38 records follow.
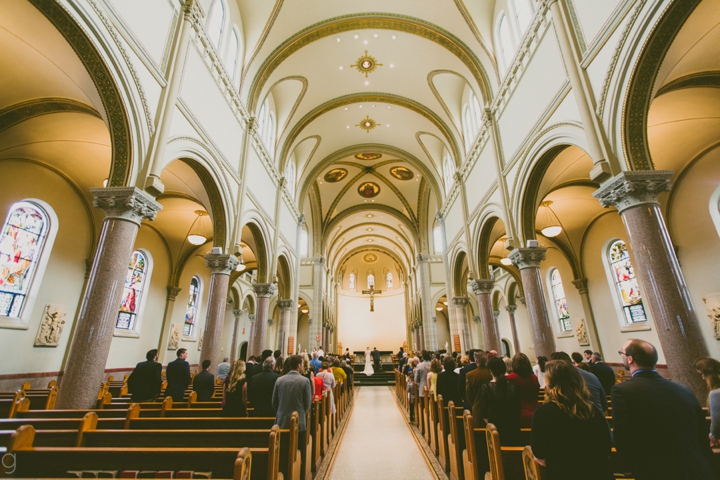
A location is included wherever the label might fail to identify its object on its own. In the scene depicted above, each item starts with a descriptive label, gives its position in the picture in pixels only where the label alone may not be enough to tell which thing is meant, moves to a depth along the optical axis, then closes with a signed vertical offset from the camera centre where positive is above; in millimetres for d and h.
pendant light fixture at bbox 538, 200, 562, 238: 13061 +5516
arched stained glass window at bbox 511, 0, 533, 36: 8585 +8367
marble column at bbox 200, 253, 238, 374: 8219 +1429
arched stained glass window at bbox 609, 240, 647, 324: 11797 +2589
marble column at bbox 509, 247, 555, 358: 7793 +1464
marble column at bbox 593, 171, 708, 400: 4414 +1173
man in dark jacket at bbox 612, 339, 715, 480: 1938 -380
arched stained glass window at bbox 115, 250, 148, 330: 12797 +2542
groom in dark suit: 21828 -68
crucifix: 35906 +6940
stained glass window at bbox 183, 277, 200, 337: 16703 +2511
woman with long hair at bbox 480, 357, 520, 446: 3189 -442
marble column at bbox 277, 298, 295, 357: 15297 +1779
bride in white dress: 20469 -462
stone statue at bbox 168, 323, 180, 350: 15039 +1038
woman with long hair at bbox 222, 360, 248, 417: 4383 -392
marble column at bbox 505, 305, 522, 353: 19781 +2140
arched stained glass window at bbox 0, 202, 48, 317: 8586 +2702
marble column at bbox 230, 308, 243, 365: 19484 +1475
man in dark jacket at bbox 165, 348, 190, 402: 5711 -256
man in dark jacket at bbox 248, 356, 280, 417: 4395 -369
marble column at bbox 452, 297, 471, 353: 15305 +1749
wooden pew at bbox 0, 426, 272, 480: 2352 -633
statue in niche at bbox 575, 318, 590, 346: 13984 +1042
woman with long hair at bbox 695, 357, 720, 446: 2928 -237
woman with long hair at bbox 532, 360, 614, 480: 1972 -408
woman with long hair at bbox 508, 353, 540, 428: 3375 -246
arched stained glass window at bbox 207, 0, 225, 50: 8890 +8496
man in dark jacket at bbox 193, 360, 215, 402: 5770 -371
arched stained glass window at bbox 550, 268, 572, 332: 15664 +2643
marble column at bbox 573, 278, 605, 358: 13523 +1659
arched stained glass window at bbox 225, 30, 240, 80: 10055 +8668
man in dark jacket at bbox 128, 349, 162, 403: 5578 -279
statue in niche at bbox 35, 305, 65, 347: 9406 +956
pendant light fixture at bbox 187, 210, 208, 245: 11719 +5460
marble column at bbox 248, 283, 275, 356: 11805 +1479
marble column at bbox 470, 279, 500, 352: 11719 +1923
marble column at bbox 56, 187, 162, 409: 4711 +950
